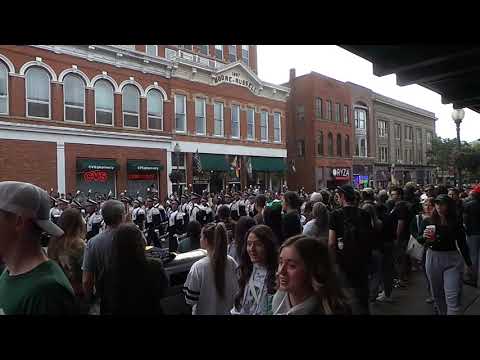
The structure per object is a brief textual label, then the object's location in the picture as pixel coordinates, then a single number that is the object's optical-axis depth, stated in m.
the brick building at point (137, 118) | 18.92
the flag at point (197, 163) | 25.39
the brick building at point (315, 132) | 35.50
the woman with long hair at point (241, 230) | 4.40
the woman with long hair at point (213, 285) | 3.44
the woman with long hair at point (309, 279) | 2.17
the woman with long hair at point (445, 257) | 4.65
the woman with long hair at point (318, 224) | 5.49
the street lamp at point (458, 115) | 9.62
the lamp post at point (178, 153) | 24.41
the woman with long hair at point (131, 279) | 2.94
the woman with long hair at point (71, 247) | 3.78
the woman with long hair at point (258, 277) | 3.26
